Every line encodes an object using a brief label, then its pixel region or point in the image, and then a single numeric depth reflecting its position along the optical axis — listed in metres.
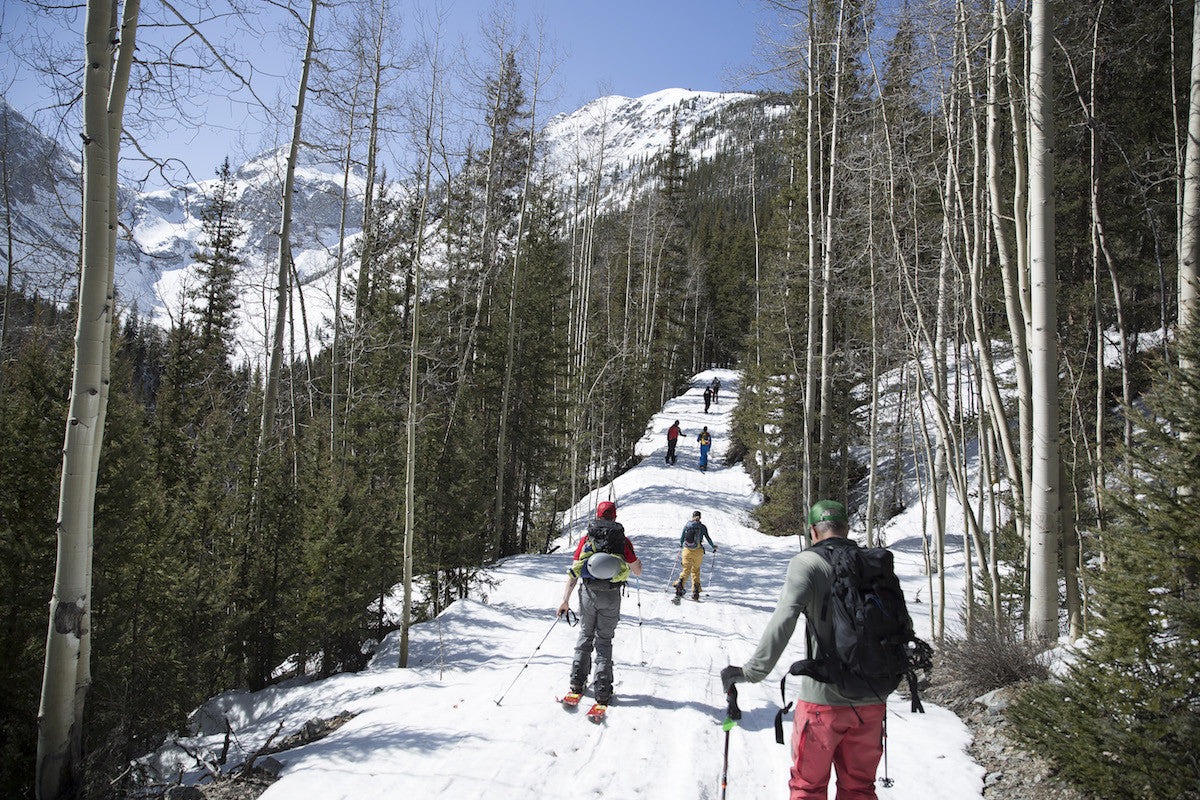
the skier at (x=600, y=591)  5.32
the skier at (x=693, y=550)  10.09
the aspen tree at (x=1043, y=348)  5.44
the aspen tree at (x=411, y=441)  7.32
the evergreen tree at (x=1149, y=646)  3.10
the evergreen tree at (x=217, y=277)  19.97
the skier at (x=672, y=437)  26.33
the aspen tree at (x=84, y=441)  3.71
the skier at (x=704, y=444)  26.59
